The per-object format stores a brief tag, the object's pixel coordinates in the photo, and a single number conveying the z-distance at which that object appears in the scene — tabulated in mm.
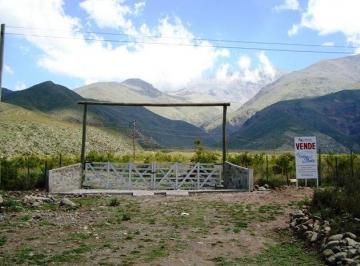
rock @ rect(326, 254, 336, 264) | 11241
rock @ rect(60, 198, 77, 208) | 18983
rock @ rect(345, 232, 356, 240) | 12117
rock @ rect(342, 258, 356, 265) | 10602
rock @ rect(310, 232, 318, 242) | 12977
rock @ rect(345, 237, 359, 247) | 11504
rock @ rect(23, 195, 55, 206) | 19303
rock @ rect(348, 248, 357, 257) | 10992
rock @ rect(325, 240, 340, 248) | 11852
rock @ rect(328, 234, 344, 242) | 12086
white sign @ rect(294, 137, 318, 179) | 24766
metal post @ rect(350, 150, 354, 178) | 26198
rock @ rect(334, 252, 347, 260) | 11085
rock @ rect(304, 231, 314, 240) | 13336
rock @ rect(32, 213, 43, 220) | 16266
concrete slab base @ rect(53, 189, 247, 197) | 23672
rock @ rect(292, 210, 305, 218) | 15180
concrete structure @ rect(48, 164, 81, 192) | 23911
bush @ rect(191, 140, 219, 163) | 35031
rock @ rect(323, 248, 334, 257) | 11645
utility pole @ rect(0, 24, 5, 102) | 22859
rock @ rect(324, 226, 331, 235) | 12834
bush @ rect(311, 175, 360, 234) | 13134
